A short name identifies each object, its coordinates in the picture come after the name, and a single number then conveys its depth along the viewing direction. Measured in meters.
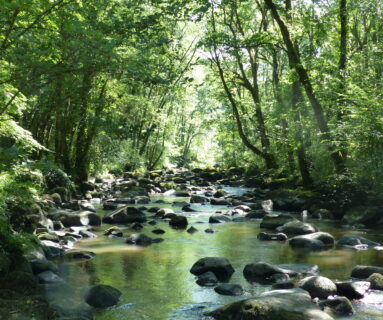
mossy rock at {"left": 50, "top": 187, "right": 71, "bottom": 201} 15.84
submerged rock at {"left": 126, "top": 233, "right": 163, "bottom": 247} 9.72
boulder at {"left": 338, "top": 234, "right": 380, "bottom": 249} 9.37
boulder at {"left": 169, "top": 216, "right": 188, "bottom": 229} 12.20
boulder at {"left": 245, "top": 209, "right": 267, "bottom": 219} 14.11
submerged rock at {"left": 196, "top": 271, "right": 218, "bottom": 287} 6.63
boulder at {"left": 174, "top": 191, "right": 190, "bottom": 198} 21.59
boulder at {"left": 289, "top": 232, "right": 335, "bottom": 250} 9.46
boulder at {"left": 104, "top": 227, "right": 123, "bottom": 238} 10.56
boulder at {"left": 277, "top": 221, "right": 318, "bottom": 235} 10.80
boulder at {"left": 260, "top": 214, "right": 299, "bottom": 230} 11.81
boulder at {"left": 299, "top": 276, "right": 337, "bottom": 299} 5.87
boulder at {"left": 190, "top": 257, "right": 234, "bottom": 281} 7.14
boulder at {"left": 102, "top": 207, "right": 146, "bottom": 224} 12.68
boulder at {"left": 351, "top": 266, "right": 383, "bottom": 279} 6.72
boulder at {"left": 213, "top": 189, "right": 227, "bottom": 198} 19.95
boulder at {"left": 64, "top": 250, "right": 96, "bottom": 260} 8.12
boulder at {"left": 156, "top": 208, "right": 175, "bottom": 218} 13.70
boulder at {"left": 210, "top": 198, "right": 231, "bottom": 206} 17.83
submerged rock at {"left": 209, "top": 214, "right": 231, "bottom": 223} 13.04
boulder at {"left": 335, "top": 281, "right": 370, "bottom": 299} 5.90
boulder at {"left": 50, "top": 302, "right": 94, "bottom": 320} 4.76
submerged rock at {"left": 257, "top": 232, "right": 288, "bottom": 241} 10.26
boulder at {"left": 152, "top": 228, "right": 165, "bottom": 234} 11.05
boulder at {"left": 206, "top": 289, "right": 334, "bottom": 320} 4.69
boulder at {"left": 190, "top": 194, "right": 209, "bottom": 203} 18.39
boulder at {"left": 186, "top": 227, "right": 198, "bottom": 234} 11.27
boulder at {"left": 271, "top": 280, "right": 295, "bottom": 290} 6.35
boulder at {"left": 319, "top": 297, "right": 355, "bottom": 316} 5.34
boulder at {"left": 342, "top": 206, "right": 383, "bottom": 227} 12.30
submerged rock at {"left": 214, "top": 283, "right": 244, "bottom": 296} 6.11
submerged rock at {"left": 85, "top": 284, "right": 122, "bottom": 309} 5.59
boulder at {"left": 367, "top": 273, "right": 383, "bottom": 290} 6.25
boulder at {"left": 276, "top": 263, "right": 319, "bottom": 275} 7.15
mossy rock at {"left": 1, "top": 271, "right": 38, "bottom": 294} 5.35
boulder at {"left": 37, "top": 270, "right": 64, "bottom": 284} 6.49
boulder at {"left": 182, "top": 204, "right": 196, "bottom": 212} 15.59
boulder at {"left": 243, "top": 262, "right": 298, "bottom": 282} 6.97
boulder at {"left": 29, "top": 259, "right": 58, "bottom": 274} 6.77
